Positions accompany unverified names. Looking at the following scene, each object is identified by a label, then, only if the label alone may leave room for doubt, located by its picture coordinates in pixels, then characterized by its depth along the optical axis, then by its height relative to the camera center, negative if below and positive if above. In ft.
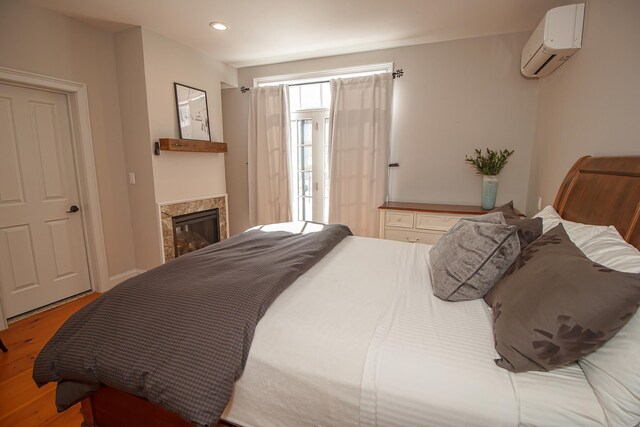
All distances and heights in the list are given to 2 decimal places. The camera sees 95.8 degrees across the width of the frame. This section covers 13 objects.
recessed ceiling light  8.96 +4.51
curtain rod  10.71 +3.47
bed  2.64 -2.01
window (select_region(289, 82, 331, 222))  12.29 +0.98
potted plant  9.53 -0.13
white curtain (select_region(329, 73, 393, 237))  10.96 +0.76
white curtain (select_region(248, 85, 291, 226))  12.48 +0.68
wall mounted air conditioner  6.41 +3.00
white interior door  7.80 -0.91
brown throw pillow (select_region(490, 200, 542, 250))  4.22 -0.93
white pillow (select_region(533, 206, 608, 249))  3.80 -0.90
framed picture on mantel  10.57 +2.20
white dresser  9.53 -1.75
